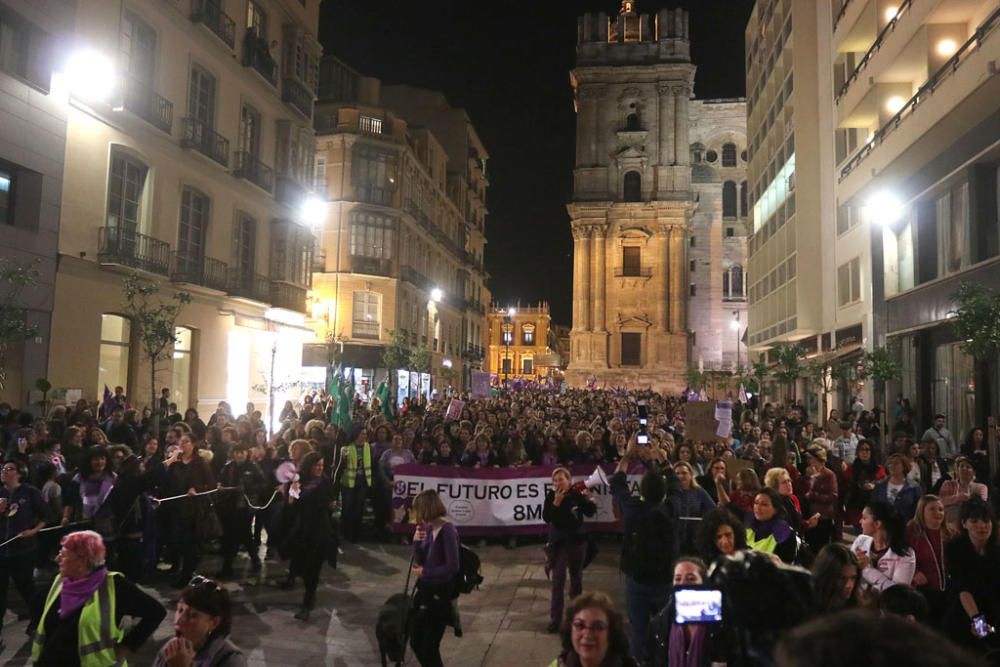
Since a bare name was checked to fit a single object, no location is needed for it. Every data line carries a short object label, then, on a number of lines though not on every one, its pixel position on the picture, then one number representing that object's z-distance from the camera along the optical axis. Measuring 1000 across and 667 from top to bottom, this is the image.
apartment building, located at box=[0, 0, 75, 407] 15.99
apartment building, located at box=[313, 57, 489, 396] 41.34
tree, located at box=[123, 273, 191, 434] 17.31
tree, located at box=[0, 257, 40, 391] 13.43
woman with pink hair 4.62
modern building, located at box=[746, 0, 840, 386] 30.47
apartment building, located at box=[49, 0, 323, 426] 18.23
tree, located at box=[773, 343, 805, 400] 28.08
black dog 6.21
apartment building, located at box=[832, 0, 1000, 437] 17.08
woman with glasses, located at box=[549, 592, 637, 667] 3.48
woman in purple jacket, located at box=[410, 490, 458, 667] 6.33
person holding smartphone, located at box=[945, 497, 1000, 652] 5.12
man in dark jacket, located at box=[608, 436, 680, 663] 6.40
